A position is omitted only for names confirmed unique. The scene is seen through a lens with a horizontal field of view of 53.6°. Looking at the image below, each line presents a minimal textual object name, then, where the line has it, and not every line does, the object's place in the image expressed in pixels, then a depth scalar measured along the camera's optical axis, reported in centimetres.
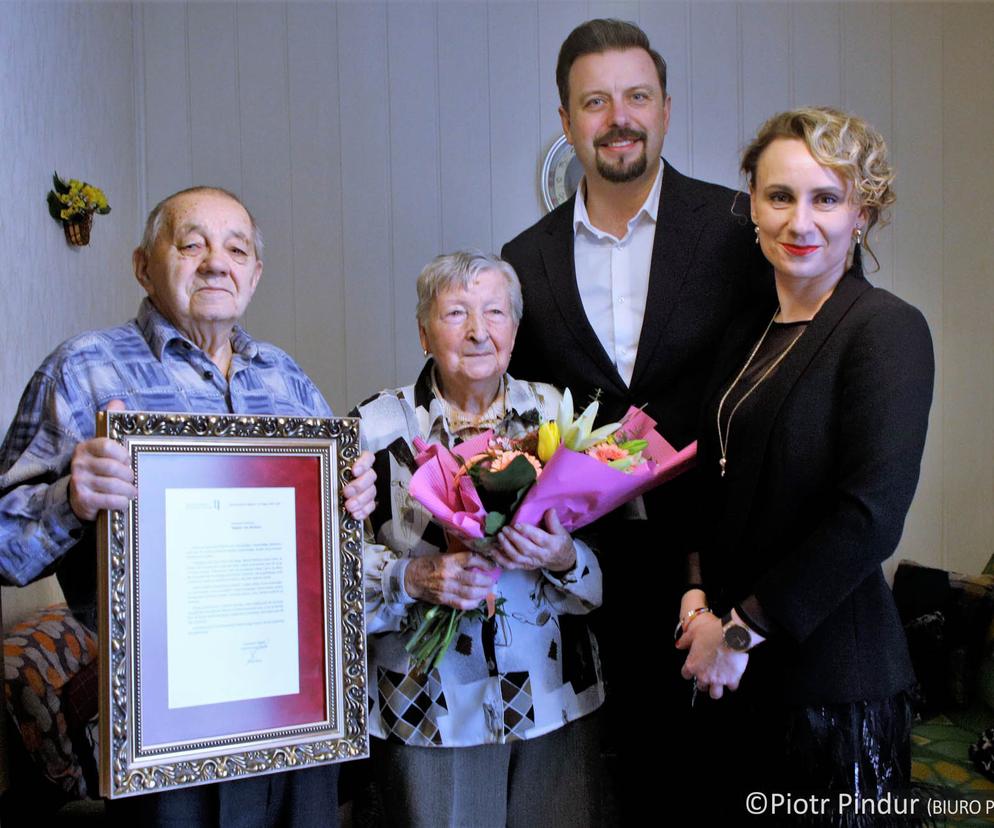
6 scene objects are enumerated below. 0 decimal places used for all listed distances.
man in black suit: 226
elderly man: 146
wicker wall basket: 329
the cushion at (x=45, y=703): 232
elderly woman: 193
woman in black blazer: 165
